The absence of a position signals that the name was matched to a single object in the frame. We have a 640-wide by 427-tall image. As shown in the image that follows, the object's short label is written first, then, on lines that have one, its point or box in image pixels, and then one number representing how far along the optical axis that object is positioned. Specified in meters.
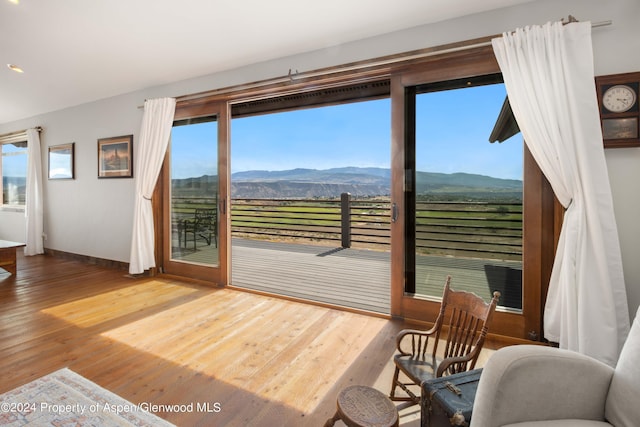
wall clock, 2.07
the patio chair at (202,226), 4.02
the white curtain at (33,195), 5.70
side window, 6.30
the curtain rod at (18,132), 5.73
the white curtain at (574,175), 1.98
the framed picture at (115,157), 4.56
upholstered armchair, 1.01
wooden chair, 1.40
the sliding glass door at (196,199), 3.91
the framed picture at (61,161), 5.34
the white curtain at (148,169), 4.08
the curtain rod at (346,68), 2.42
